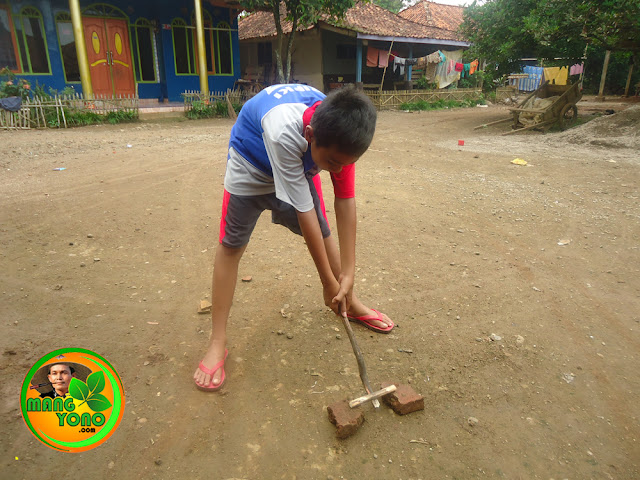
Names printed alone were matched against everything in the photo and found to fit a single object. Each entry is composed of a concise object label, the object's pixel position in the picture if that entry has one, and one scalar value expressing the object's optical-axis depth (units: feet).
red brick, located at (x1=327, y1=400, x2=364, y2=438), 5.29
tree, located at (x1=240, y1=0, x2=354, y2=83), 35.47
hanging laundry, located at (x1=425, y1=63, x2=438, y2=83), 62.85
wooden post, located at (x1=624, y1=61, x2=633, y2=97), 54.71
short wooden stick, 5.48
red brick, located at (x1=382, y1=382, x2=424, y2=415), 5.65
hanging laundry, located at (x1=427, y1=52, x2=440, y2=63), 60.75
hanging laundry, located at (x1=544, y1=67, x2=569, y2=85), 64.66
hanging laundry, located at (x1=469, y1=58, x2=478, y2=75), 70.90
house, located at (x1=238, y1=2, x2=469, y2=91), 51.34
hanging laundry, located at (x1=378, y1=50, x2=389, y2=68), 56.65
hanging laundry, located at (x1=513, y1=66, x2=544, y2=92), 78.83
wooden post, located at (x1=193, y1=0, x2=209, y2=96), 37.96
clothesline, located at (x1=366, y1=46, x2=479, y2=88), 58.85
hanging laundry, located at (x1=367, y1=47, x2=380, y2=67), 55.88
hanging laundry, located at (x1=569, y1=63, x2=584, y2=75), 70.71
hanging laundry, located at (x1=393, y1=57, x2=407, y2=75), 57.41
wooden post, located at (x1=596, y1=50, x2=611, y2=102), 55.36
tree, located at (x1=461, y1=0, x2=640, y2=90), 25.07
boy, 4.83
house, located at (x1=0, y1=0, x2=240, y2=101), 35.96
